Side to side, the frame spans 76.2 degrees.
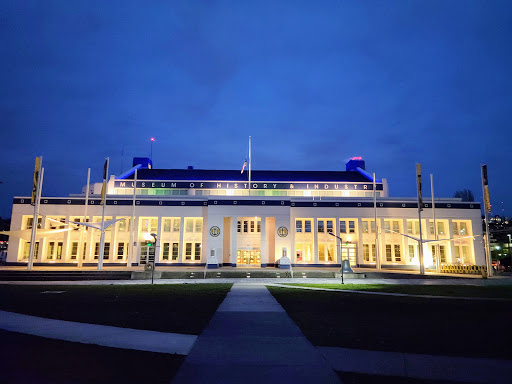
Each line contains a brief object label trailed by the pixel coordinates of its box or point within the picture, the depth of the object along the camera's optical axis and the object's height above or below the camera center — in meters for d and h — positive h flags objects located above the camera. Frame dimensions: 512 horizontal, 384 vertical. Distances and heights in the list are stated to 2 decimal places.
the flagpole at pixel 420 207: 37.32 +5.29
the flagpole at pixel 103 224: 36.28 +2.67
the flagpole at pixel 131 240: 41.16 +0.94
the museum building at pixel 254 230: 44.66 +2.80
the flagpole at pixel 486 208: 37.51 +5.22
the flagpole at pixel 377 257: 40.34 -0.74
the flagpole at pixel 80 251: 38.63 -0.41
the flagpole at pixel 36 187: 36.62 +6.97
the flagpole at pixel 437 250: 40.71 +0.21
